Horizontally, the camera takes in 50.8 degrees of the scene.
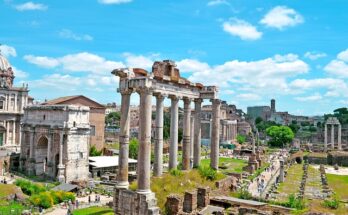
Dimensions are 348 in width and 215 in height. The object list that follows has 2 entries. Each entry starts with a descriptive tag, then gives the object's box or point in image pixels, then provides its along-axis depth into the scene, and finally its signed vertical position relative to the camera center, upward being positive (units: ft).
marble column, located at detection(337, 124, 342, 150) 276.66 -2.97
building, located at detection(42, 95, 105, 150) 198.37 +3.85
